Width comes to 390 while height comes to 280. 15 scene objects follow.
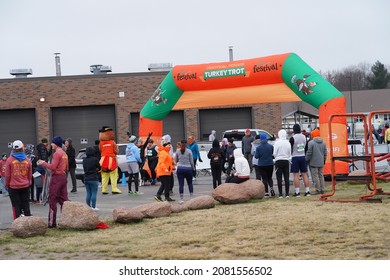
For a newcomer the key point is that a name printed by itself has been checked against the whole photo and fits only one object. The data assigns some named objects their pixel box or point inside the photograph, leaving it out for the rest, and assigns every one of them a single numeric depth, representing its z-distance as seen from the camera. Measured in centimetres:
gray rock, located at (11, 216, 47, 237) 1204
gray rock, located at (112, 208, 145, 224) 1323
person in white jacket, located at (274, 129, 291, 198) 1667
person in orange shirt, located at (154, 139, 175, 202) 1641
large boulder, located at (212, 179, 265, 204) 1567
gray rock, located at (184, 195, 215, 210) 1484
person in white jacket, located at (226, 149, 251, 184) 1622
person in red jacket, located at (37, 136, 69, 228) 1315
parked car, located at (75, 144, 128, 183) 2494
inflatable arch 1977
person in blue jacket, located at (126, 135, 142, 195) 1969
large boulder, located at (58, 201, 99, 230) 1262
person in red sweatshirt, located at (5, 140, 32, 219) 1314
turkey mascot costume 1842
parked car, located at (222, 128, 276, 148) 3228
